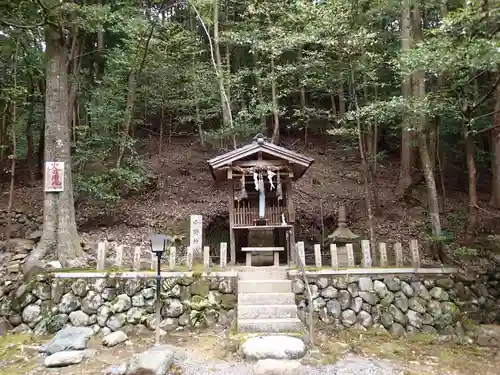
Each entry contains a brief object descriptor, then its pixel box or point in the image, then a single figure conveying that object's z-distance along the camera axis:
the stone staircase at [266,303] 6.22
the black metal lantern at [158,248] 5.79
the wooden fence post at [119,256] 7.46
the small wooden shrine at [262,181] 8.91
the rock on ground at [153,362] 4.75
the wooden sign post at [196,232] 8.60
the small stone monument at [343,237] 10.14
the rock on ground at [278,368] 4.85
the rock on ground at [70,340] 5.81
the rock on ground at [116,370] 4.80
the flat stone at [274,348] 5.29
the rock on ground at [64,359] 5.30
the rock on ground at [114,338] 6.18
